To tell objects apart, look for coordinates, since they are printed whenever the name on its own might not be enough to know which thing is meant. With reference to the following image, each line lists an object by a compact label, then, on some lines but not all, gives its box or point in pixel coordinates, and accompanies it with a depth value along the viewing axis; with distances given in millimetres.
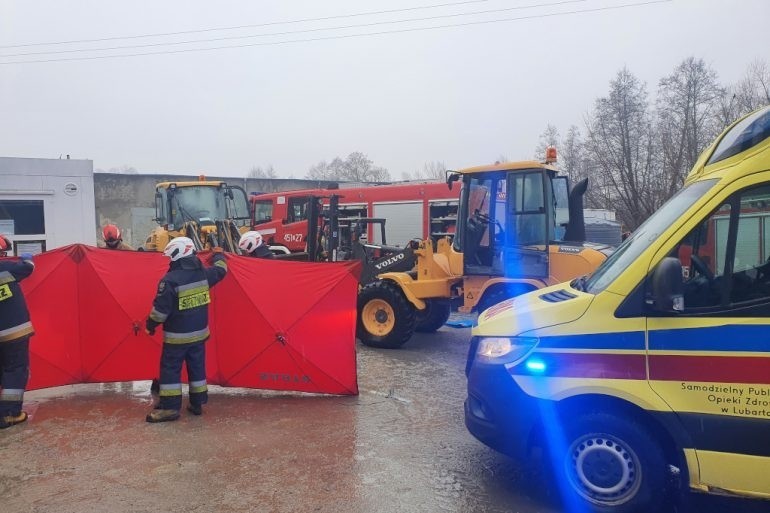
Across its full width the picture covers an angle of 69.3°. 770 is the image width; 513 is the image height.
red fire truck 16500
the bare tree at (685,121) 24984
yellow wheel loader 7855
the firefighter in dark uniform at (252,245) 7312
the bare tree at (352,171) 61812
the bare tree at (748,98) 25531
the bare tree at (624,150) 25672
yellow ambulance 3355
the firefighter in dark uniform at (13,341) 5527
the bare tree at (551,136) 41222
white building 11453
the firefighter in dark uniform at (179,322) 5590
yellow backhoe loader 13391
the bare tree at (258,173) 70738
